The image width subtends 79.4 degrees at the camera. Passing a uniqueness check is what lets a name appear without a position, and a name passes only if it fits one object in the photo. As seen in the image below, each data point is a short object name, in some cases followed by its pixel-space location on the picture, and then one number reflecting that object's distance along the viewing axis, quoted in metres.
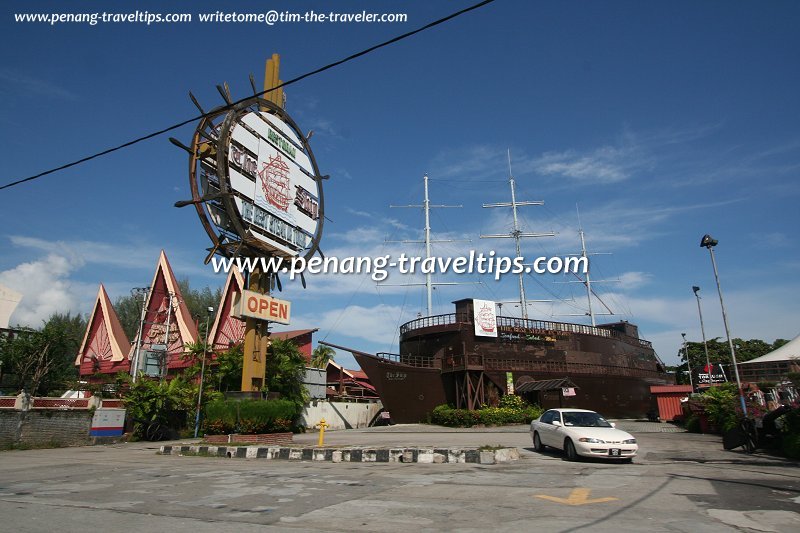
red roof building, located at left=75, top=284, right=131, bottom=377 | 37.28
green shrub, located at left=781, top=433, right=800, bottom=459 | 11.38
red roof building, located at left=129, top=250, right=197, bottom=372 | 34.72
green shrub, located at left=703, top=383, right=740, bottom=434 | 17.92
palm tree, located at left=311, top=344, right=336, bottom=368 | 43.97
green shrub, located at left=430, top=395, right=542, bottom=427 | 26.80
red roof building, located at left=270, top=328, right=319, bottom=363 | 40.56
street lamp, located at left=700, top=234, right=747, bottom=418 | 16.72
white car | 11.06
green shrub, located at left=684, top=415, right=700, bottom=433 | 20.69
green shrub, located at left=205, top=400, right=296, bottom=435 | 16.97
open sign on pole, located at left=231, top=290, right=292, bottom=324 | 18.62
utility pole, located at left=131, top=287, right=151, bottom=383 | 27.58
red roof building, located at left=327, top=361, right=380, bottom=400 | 45.47
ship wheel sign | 18.33
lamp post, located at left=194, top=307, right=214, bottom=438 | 24.44
